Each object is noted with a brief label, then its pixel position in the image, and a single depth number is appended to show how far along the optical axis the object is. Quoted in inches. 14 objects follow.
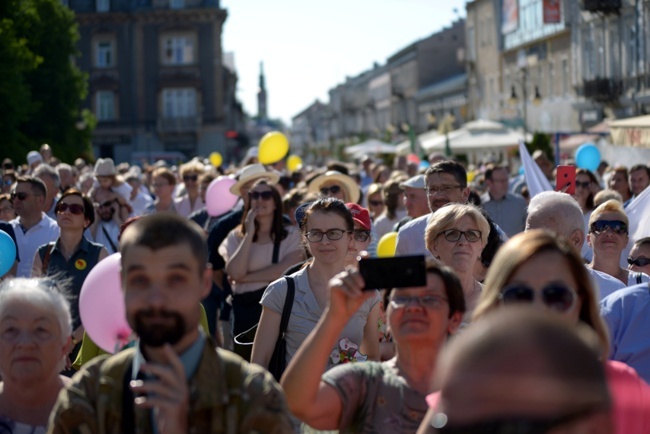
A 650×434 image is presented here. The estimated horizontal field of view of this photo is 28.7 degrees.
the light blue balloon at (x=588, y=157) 747.4
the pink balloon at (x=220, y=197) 509.4
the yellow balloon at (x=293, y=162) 1115.8
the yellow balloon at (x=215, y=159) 1320.1
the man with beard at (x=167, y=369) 128.9
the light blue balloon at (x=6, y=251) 335.0
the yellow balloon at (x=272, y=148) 705.0
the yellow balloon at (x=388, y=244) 370.6
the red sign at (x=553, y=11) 1872.5
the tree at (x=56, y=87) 1705.2
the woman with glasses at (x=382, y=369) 151.4
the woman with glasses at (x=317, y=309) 237.5
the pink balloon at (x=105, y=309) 173.3
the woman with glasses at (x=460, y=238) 243.1
